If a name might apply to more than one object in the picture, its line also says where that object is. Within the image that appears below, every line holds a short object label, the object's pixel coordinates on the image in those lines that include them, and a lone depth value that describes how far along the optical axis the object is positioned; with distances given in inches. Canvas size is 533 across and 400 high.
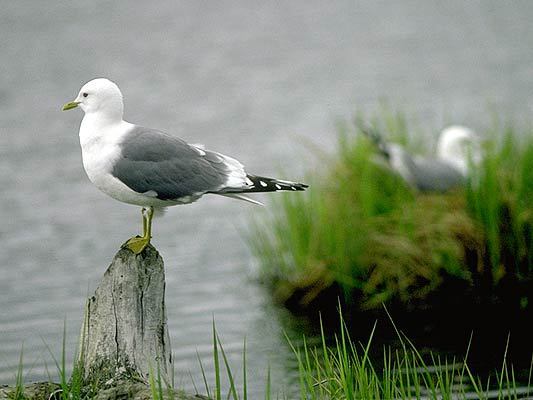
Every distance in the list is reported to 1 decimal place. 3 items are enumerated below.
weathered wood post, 407.8
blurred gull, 768.3
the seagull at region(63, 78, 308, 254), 438.6
